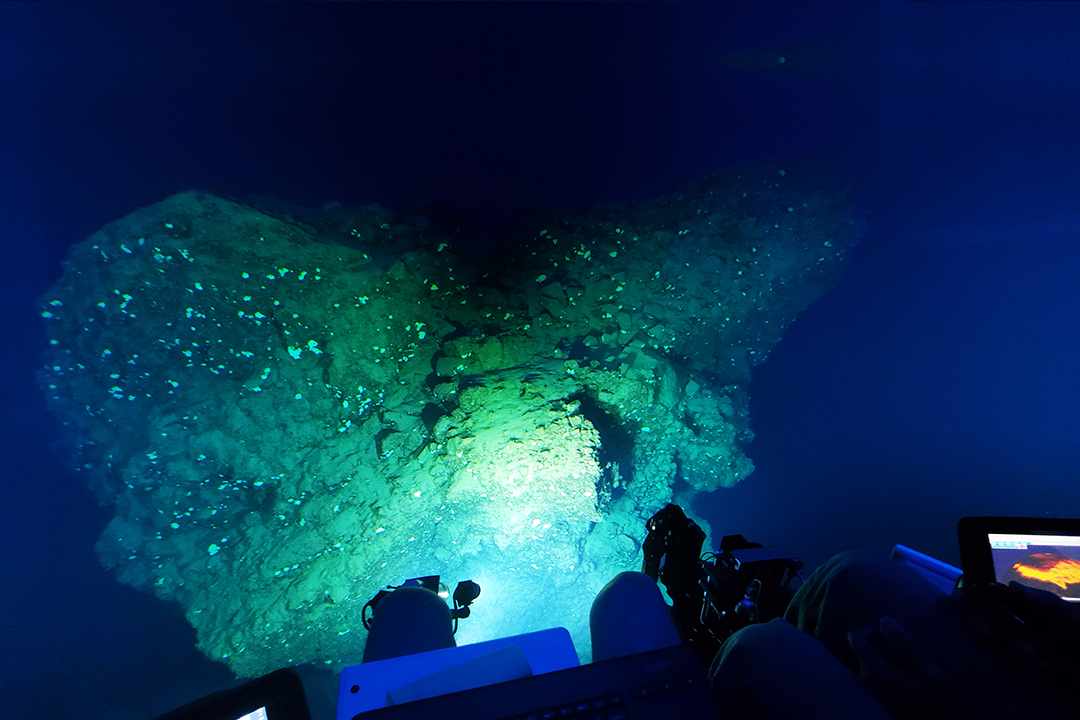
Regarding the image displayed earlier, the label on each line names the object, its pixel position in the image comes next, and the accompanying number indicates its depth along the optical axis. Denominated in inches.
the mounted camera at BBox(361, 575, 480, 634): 46.9
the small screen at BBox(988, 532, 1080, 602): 38.1
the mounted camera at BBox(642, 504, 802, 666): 42.8
